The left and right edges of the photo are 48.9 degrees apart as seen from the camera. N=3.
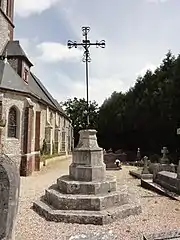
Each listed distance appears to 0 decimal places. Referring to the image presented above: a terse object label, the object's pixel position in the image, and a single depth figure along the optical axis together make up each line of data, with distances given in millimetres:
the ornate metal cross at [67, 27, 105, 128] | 6849
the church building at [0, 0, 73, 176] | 12556
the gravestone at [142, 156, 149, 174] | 10663
